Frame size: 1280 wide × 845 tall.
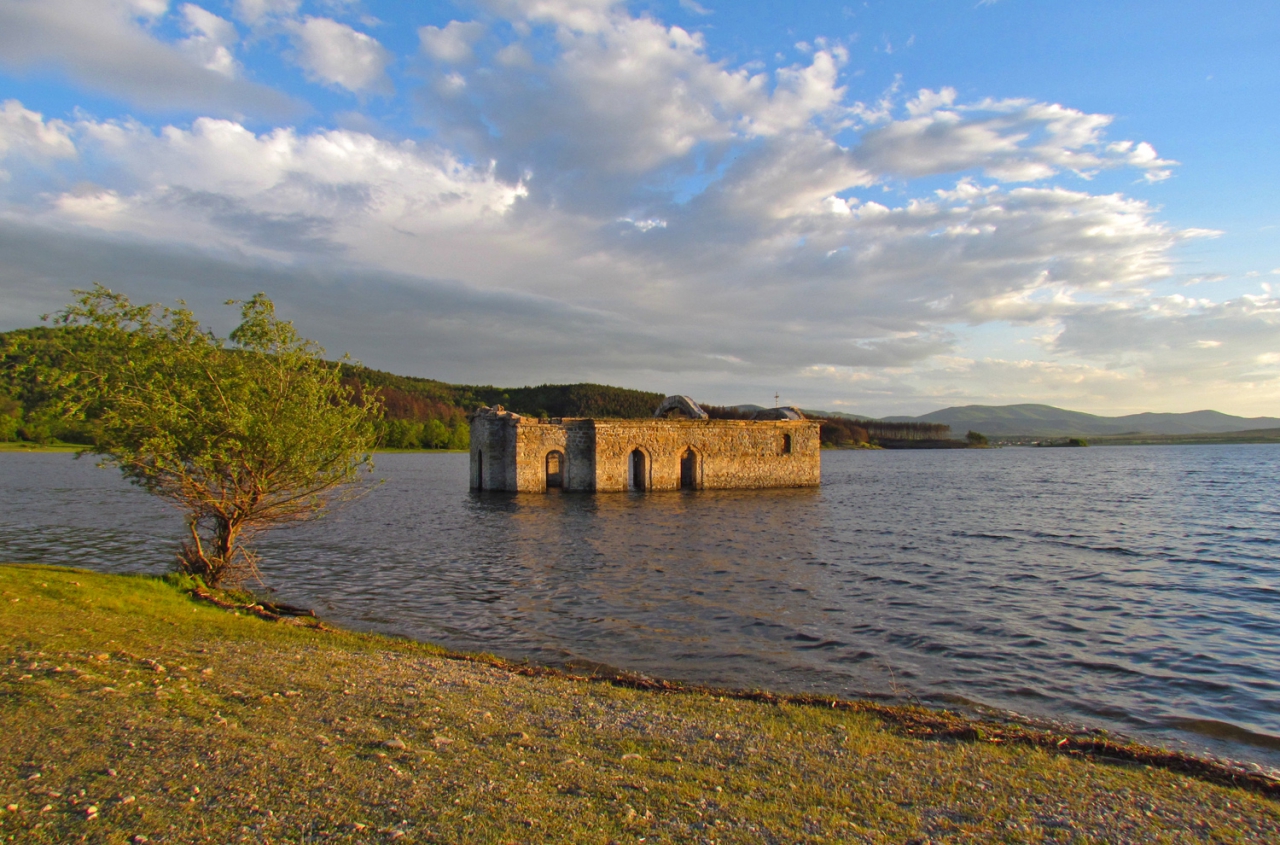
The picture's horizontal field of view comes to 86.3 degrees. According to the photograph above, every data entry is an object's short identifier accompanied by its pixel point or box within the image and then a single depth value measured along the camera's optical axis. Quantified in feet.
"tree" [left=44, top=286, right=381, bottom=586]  37.32
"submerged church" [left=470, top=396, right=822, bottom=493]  122.52
